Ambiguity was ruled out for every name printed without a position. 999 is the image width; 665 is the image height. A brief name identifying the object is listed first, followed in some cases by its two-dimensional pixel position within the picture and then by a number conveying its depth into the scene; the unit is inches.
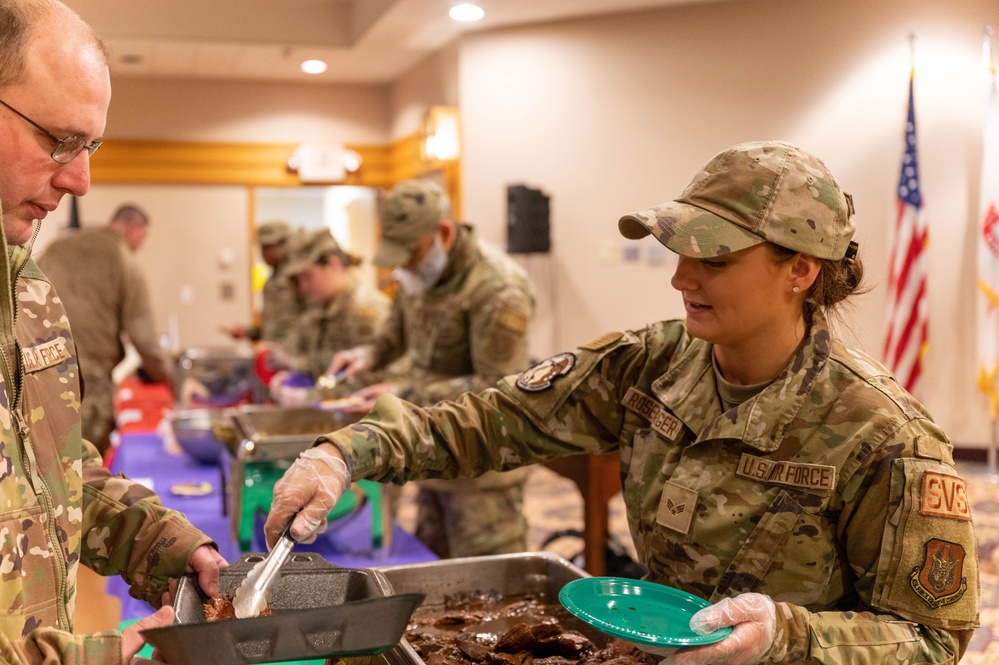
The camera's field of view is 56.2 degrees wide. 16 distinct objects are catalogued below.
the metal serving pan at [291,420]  99.0
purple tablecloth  85.6
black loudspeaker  237.3
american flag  159.2
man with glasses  38.7
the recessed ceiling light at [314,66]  284.5
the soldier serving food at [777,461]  45.5
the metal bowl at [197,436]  120.9
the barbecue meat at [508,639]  53.6
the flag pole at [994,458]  147.2
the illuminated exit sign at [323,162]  317.7
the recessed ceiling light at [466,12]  220.1
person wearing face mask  112.1
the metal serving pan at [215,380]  153.6
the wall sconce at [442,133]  253.6
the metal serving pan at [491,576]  64.3
